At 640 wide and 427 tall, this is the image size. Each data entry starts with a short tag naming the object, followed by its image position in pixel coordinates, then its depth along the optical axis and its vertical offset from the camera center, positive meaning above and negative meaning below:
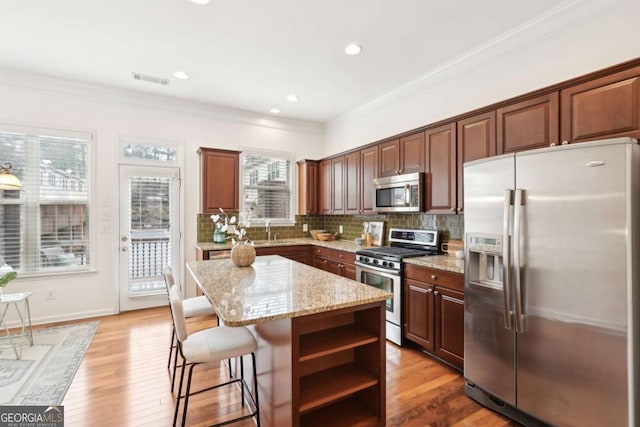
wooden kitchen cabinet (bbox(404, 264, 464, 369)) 2.62 -0.90
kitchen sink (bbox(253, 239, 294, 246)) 4.77 -0.46
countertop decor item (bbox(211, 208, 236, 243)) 4.63 -0.31
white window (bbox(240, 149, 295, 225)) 5.19 +0.47
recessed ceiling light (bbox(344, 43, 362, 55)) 3.05 +1.66
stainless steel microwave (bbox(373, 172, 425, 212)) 3.40 +0.24
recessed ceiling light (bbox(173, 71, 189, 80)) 3.68 +1.68
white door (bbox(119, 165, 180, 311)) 4.33 -0.27
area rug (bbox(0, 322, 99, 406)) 2.32 -1.37
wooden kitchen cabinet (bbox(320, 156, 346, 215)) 4.79 +0.45
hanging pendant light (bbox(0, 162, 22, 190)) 3.23 +0.34
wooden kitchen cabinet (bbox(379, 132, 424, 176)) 3.45 +0.69
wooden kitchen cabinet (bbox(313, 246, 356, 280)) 3.99 -0.67
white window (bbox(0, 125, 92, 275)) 3.77 +0.14
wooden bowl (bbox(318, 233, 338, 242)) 5.17 -0.39
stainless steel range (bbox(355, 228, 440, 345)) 3.20 -0.54
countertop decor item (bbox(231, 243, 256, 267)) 2.73 -0.37
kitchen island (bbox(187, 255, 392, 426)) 1.56 -0.73
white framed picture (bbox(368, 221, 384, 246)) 4.38 -0.27
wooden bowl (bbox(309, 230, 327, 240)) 5.29 -0.34
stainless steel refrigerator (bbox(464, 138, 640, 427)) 1.60 -0.42
